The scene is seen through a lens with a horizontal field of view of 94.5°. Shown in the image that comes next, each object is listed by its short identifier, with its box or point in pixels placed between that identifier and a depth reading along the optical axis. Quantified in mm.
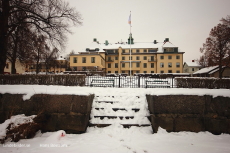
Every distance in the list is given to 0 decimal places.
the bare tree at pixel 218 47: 22806
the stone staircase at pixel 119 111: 5312
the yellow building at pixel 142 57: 44438
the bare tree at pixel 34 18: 10195
